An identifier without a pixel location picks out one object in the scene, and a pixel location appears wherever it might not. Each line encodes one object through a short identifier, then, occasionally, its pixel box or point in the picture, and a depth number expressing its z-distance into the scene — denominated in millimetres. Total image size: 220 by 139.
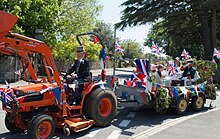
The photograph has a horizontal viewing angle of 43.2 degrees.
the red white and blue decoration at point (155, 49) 10573
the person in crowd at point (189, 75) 9641
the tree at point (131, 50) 65062
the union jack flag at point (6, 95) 5594
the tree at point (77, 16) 28383
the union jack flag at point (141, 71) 8273
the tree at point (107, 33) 66062
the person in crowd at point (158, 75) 8820
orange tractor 5461
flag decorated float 8109
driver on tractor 6688
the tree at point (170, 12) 22453
